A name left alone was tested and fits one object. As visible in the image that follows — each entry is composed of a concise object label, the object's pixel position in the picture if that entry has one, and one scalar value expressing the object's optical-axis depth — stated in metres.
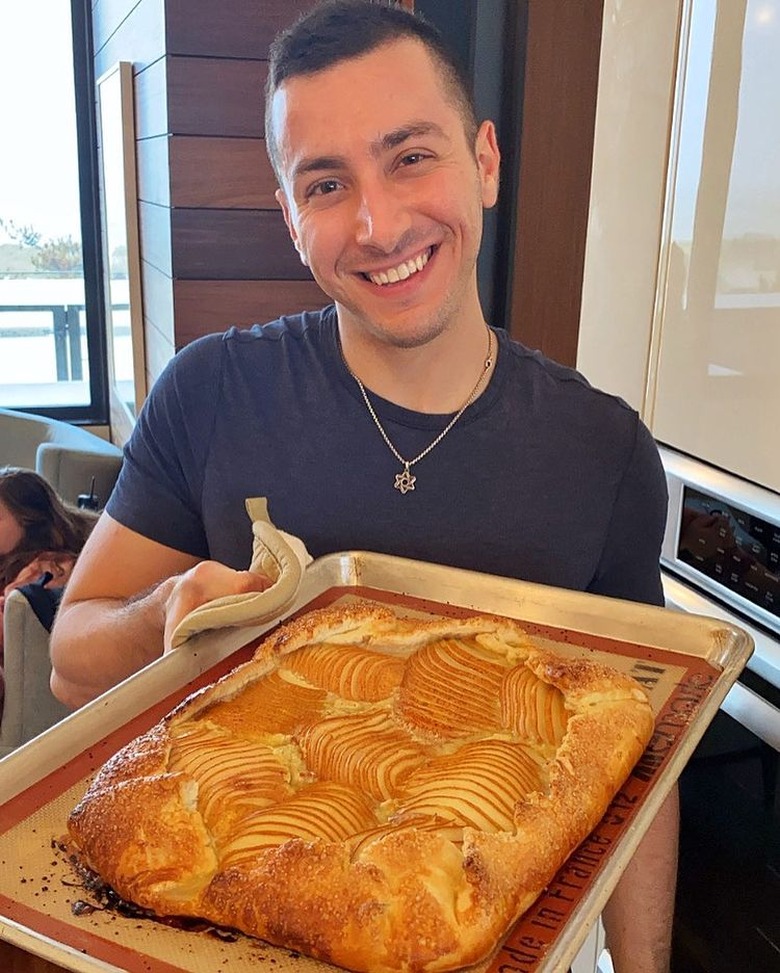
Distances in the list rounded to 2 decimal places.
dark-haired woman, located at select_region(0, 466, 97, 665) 3.08
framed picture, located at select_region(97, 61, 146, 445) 3.45
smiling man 1.27
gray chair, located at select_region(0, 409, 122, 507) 3.83
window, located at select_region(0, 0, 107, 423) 5.09
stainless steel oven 1.29
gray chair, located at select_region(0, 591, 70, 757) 2.50
